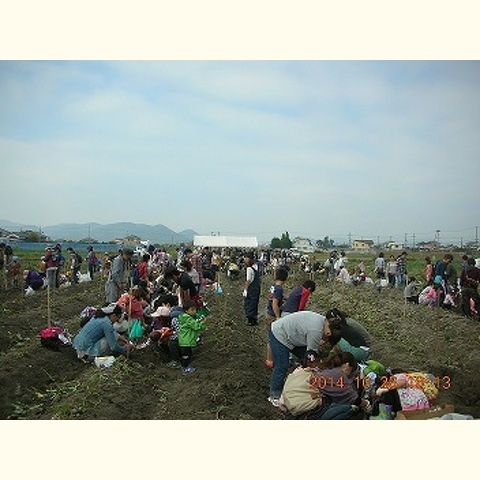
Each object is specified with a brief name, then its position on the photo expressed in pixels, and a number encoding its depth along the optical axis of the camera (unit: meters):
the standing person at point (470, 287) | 10.88
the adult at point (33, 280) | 13.95
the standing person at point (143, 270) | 11.12
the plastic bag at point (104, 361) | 7.13
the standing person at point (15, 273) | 14.62
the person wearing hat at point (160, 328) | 7.86
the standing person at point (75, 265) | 17.04
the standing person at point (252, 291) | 10.16
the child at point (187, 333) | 7.31
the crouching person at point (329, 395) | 4.99
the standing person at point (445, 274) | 11.86
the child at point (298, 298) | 6.61
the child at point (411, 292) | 12.98
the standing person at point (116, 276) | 9.21
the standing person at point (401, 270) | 16.41
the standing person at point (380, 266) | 17.36
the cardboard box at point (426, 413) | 5.04
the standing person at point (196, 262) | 11.06
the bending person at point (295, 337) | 5.55
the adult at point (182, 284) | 8.40
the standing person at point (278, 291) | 7.14
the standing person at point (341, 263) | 19.13
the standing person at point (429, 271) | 13.41
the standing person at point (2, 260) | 13.43
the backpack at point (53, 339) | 7.91
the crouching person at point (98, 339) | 7.29
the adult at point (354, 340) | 6.27
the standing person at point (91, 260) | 17.01
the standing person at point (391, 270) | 16.95
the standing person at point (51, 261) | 13.58
